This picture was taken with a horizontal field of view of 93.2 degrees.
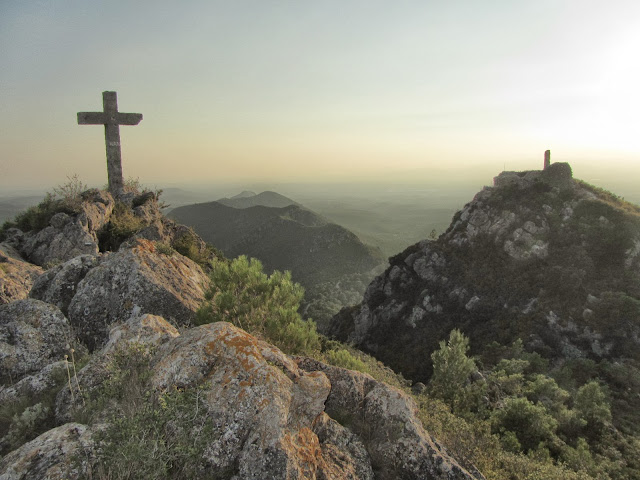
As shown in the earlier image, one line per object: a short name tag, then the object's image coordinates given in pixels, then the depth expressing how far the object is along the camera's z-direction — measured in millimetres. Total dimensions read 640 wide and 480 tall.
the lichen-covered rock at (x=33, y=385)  4809
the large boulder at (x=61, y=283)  7797
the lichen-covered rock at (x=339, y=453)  4234
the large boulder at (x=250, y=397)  3796
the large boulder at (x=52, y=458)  3143
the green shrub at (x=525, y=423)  14227
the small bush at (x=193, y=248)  14297
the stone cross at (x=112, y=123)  16422
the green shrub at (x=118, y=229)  14250
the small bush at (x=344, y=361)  9009
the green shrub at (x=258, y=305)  7516
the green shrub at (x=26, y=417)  3979
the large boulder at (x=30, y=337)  5766
